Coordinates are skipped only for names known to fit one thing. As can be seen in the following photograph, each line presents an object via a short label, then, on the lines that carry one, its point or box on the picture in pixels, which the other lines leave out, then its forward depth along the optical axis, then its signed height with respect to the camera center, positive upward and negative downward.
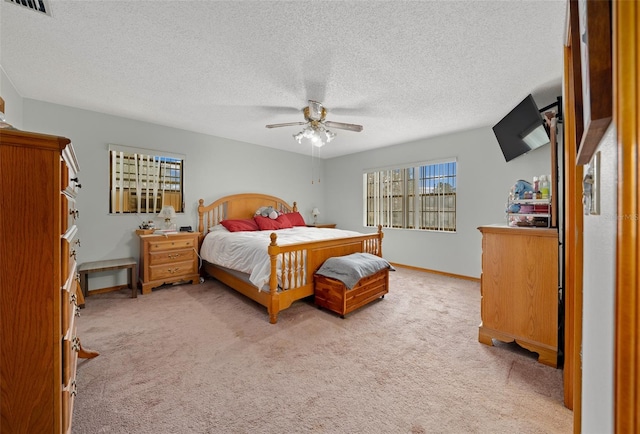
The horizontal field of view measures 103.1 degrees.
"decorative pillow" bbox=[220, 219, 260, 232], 4.27 -0.14
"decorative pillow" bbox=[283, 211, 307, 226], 5.26 -0.04
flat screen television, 2.61 +1.00
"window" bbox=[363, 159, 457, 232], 4.59 +0.42
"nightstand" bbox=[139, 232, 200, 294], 3.50 -0.61
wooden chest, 2.68 -0.85
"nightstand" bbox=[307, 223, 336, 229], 5.86 -0.18
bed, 2.64 -0.50
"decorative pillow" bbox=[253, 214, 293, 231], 4.62 -0.11
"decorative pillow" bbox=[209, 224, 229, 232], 4.35 -0.19
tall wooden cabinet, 0.91 -0.24
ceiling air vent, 1.63 +1.38
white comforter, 2.80 -0.39
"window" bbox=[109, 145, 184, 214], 3.67 +0.57
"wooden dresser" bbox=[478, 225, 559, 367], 1.87 -0.56
